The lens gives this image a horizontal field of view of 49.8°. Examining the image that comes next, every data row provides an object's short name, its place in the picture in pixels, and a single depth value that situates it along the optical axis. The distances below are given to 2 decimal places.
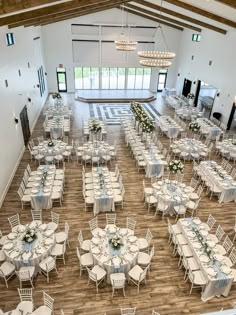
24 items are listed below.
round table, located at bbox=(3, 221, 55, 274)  6.59
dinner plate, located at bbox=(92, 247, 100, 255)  6.75
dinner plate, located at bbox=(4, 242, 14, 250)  6.77
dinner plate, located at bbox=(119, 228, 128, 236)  7.34
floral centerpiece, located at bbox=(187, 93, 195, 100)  20.80
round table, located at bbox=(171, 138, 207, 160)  12.81
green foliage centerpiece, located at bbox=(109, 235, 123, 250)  6.65
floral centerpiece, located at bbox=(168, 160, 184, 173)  9.48
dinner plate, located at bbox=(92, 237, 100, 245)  7.05
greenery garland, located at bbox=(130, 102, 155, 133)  13.22
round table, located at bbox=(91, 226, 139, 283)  6.51
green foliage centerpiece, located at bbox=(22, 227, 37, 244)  6.73
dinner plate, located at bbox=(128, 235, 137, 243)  7.09
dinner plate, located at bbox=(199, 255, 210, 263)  6.52
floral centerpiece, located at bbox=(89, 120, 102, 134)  13.37
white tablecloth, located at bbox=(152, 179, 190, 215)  8.97
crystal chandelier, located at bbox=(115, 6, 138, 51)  14.10
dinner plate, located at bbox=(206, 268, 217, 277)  6.21
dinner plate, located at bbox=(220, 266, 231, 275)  6.29
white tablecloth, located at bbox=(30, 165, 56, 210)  9.08
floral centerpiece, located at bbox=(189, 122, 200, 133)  13.80
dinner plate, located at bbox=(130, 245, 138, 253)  6.81
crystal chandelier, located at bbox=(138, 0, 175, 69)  8.55
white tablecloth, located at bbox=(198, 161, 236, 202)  9.89
